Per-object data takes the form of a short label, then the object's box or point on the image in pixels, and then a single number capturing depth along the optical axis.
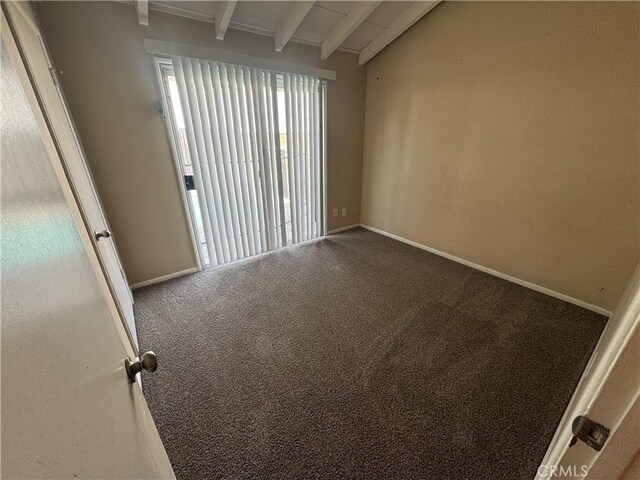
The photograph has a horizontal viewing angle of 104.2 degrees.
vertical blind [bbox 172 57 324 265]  2.36
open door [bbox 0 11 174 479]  0.27
